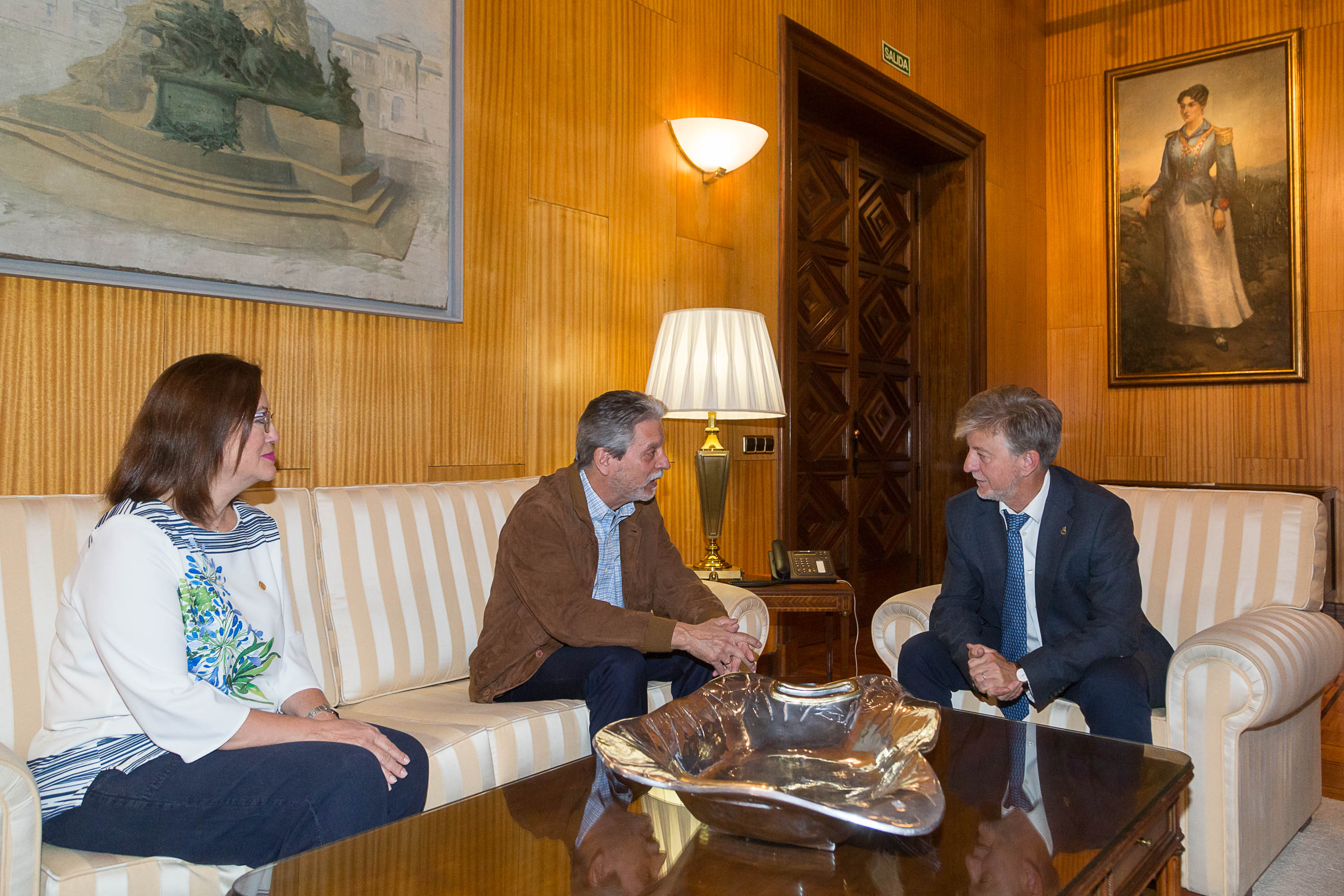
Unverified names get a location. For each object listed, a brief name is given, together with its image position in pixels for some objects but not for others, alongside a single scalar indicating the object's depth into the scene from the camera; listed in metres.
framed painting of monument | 2.15
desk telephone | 3.41
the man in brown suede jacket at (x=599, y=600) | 2.33
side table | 3.28
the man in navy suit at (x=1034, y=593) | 2.33
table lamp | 3.26
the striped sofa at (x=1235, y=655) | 2.18
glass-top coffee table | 1.26
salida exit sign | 5.10
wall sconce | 3.82
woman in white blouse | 1.56
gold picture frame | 5.77
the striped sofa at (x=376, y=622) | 1.80
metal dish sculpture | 1.31
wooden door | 5.02
